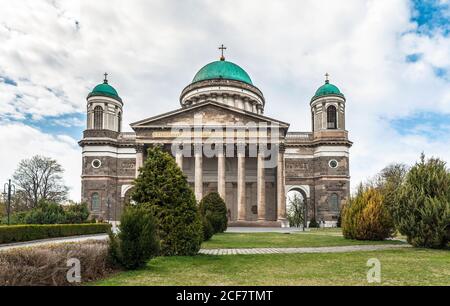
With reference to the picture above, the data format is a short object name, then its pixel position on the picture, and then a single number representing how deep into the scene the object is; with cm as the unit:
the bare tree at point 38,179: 4934
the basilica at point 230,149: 3884
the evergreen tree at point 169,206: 1211
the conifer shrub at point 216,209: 2417
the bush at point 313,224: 4341
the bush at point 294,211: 6499
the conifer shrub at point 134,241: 924
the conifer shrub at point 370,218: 1884
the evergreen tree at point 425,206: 1413
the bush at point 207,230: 1845
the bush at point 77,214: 3012
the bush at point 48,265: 671
